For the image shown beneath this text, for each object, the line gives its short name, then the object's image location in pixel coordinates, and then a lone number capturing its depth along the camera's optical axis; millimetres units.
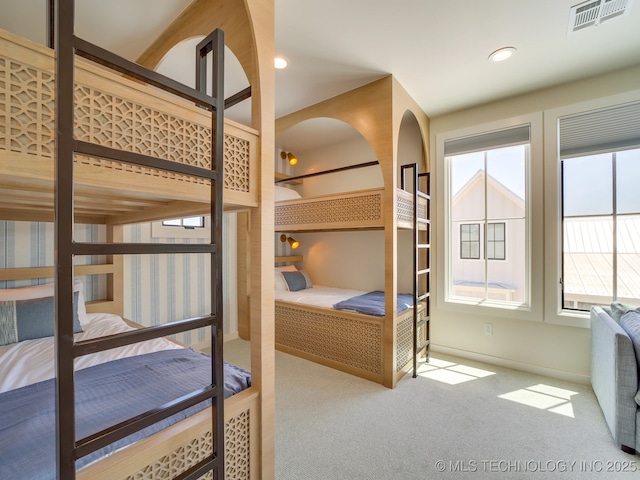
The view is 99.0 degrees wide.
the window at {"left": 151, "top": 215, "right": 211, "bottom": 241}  3109
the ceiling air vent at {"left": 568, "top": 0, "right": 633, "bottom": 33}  1765
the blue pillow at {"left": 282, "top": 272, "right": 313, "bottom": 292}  3908
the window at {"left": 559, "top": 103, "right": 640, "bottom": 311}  2506
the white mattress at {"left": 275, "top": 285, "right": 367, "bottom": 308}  3226
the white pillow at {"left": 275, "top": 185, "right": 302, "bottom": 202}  3821
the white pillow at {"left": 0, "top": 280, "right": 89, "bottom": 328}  1980
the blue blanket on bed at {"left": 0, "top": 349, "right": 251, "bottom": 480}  836
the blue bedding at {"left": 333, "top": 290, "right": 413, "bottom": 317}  2744
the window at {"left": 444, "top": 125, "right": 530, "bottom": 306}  2973
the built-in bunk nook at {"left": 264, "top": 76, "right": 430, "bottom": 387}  2592
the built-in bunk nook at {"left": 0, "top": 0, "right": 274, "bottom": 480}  687
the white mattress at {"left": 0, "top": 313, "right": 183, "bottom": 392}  1333
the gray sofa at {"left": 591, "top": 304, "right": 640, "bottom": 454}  1717
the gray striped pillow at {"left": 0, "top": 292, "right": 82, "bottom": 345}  1749
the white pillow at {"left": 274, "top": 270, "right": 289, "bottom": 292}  3871
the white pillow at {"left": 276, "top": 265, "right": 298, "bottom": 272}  4161
